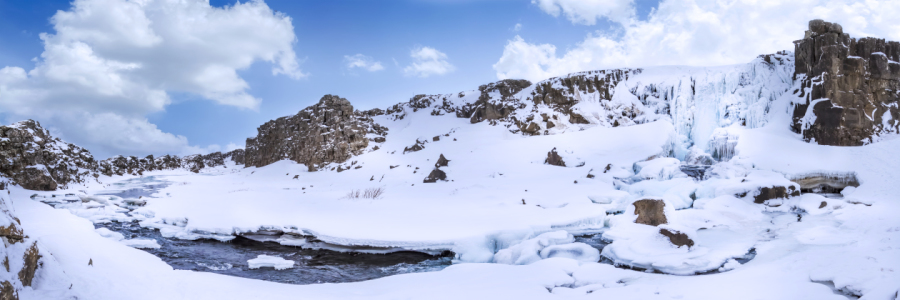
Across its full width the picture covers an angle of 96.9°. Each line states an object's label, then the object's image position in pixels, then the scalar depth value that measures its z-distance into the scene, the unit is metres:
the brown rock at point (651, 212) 11.87
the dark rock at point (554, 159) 24.97
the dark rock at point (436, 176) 24.34
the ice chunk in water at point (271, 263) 10.07
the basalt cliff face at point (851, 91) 18.39
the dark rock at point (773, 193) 14.73
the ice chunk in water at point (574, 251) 9.93
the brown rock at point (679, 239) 9.64
